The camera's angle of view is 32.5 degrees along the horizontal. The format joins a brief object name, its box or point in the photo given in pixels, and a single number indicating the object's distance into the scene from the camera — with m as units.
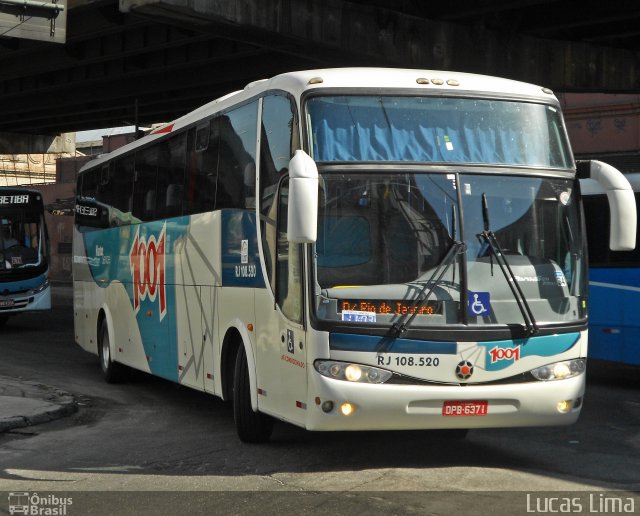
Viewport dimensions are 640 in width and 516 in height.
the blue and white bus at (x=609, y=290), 14.27
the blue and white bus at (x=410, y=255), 8.10
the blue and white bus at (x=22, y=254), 25.48
